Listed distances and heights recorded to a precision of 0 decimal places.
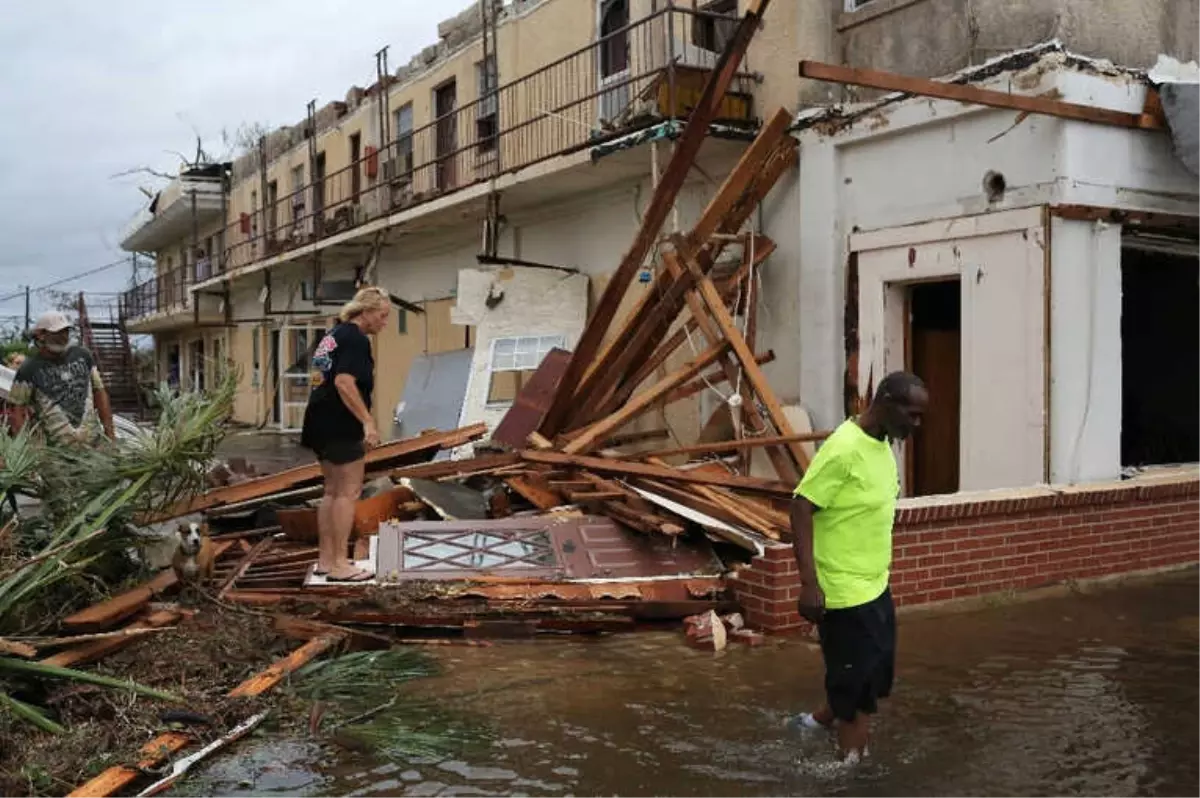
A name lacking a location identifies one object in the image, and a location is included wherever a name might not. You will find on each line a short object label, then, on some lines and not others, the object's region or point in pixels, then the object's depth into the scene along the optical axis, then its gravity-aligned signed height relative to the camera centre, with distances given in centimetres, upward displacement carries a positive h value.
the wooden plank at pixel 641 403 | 858 -14
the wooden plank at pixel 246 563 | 645 -108
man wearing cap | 655 +0
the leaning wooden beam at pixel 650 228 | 773 +127
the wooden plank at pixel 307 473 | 754 -61
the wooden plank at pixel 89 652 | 470 -115
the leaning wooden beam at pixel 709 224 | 905 +133
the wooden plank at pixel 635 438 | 1000 -49
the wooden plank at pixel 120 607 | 509 -106
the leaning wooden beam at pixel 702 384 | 958 +1
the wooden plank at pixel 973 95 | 644 +185
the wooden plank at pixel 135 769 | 371 -133
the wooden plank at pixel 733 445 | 793 -44
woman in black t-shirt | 625 -18
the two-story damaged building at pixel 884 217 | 787 +148
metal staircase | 3434 +112
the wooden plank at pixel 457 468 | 831 -61
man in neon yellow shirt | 397 -58
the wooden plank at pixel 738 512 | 689 -82
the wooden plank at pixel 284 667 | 474 -127
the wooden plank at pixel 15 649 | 433 -101
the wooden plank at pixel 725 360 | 866 +29
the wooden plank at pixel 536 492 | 808 -78
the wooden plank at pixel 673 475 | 761 -62
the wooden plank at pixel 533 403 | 1023 -15
